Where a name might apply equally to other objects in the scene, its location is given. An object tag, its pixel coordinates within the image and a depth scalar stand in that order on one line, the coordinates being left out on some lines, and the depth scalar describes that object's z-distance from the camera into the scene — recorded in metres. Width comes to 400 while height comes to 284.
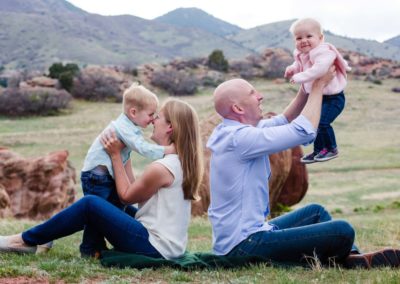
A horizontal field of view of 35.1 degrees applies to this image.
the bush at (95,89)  49.00
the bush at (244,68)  61.87
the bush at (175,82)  53.25
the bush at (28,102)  42.19
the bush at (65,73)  49.12
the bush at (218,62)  66.12
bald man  5.07
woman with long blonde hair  5.44
